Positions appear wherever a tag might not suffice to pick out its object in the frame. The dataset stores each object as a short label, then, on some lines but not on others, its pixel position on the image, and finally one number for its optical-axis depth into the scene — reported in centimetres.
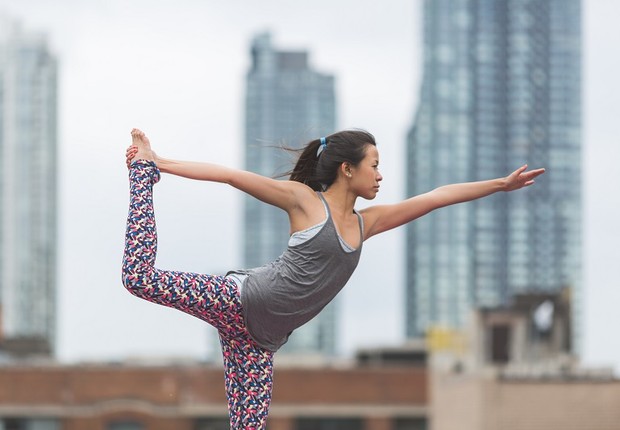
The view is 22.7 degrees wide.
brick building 7575
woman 895
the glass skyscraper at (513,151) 18438
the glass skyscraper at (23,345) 10028
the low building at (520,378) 5803
